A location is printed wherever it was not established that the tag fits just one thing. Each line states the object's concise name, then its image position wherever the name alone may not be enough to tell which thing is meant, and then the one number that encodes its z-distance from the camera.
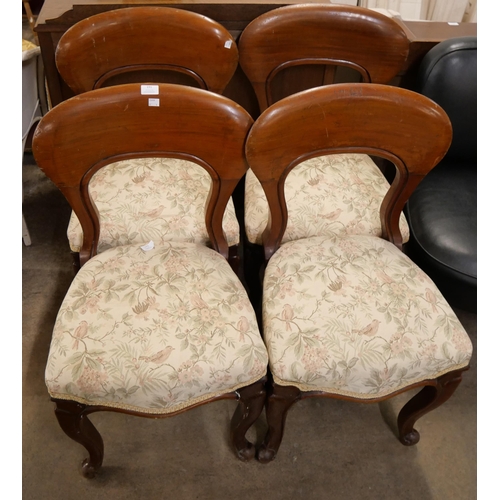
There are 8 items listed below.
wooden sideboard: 1.16
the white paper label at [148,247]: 0.98
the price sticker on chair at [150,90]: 0.80
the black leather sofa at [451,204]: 1.14
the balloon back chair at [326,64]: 1.09
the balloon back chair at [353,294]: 0.83
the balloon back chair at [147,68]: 1.03
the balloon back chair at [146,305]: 0.79
